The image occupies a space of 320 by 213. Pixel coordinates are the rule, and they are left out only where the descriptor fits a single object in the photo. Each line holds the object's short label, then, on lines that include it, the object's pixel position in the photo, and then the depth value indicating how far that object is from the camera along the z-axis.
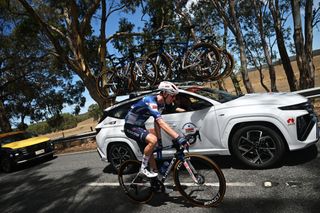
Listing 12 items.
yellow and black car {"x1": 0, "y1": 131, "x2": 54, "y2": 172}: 10.55
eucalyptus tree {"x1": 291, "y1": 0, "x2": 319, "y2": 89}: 11.75
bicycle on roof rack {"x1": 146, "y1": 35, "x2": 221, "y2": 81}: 7.00
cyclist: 4.28
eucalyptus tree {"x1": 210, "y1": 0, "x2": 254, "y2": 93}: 14.56
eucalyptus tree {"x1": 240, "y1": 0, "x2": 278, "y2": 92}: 23.73
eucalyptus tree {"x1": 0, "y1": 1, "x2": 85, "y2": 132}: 15.38
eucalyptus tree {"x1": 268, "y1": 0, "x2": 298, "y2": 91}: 14.75
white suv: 4.95
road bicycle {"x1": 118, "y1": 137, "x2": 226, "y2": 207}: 4.09
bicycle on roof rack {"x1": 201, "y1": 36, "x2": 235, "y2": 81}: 7.05
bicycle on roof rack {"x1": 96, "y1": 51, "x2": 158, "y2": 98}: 8.01
